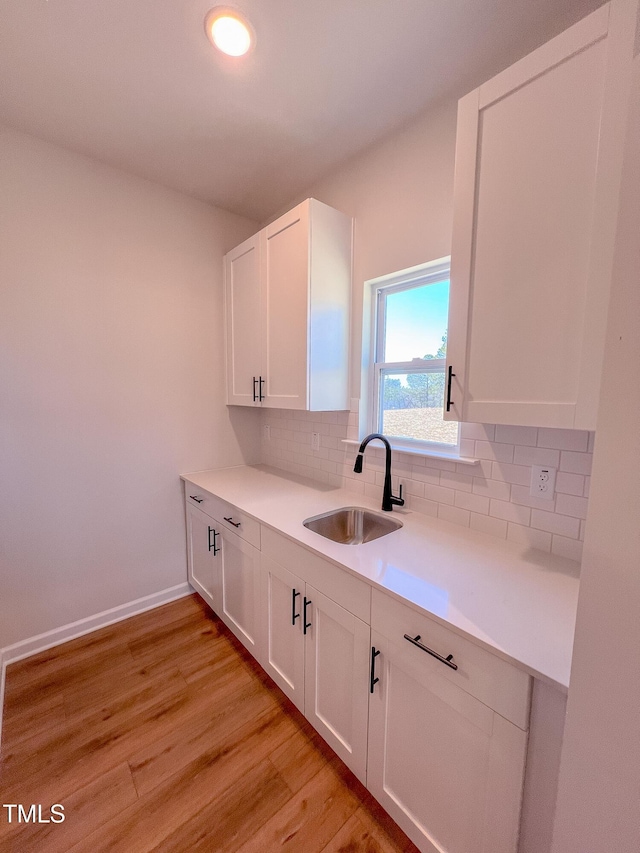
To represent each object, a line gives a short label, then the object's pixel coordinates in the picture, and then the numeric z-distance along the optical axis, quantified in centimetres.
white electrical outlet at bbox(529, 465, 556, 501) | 121
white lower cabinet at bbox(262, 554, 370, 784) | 115
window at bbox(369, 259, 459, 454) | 161
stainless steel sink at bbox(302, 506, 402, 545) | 162
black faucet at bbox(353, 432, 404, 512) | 161
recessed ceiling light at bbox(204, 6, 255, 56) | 112
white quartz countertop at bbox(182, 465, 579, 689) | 79
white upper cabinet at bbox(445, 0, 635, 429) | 83
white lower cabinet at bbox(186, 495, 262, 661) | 168
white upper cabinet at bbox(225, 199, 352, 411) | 173
